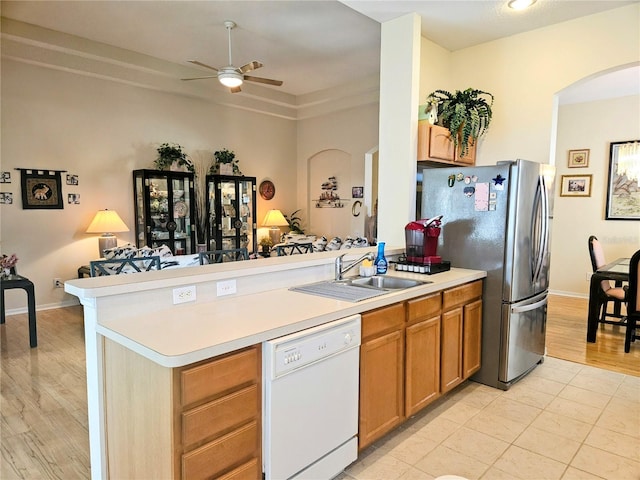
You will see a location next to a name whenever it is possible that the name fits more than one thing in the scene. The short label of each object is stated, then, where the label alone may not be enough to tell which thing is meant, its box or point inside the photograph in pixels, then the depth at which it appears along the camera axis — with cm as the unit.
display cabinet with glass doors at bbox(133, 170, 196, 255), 590
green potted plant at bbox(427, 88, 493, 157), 346
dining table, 395
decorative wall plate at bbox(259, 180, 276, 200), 777
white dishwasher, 163
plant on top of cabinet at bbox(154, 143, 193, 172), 612
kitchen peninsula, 139
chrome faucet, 265
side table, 389
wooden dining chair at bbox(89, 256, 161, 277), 337
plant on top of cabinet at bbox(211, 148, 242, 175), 680
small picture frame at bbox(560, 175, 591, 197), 593
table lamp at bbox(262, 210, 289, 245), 762
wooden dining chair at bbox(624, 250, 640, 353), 358
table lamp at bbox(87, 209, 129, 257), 540
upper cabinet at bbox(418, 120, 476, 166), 346
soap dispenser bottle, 290
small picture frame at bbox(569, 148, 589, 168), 592
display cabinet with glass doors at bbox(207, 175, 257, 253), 675
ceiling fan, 459
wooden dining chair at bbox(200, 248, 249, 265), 392
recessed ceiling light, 311
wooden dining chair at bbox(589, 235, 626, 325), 414
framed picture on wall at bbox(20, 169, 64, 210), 513
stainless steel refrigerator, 298
